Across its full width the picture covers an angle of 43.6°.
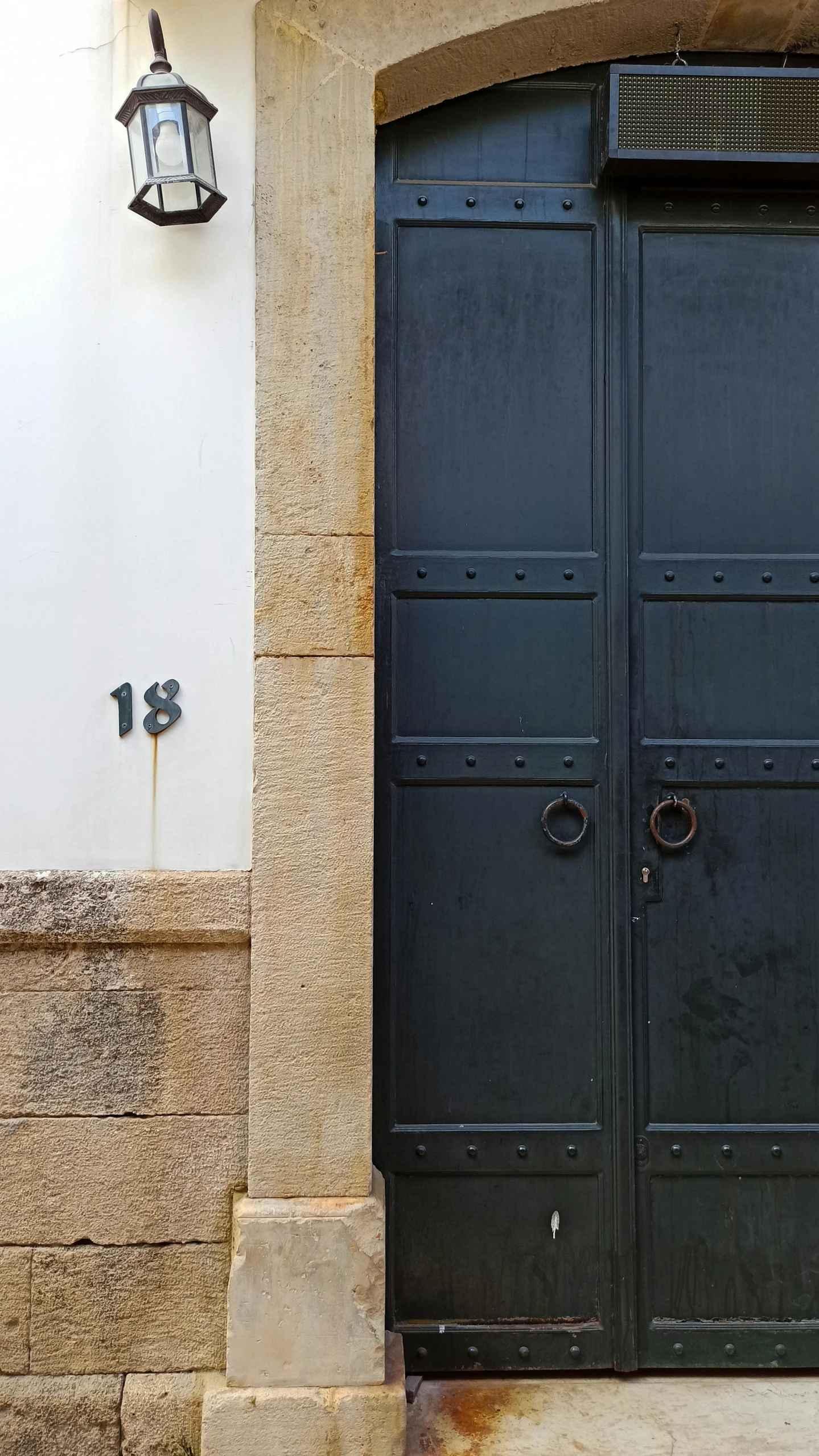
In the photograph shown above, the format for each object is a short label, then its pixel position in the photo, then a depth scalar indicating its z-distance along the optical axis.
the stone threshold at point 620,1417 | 2.31
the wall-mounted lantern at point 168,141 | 2.26
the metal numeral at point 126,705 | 2.38
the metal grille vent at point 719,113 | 2.63
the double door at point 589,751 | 2.61
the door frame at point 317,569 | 2.33
